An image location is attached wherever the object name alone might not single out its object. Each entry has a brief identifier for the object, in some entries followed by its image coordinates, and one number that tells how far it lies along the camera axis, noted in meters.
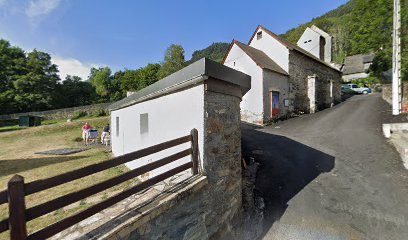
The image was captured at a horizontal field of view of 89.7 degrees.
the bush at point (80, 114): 32.78
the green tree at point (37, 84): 37.47
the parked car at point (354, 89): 27.10
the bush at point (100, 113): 31.97
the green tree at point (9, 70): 35.72
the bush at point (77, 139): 16.53
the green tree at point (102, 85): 51.28
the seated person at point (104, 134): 14.97
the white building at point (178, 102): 3.83
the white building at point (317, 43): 24.66
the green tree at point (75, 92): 46.77
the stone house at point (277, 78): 14.96
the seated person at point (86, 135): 15.43
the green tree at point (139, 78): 41.16
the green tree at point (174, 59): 31.78
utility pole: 11.08
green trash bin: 26.11
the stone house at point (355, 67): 35.20
